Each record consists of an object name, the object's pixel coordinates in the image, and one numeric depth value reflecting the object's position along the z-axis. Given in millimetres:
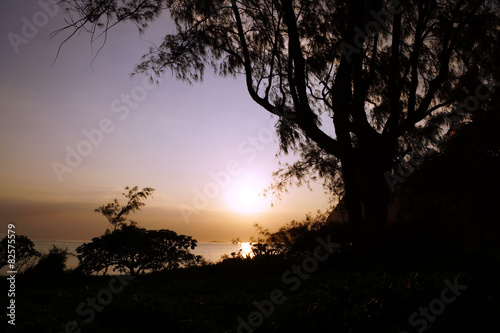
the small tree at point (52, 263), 11641
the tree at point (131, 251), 12047
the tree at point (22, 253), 12250
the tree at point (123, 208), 16203
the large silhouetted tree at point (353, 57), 9453
